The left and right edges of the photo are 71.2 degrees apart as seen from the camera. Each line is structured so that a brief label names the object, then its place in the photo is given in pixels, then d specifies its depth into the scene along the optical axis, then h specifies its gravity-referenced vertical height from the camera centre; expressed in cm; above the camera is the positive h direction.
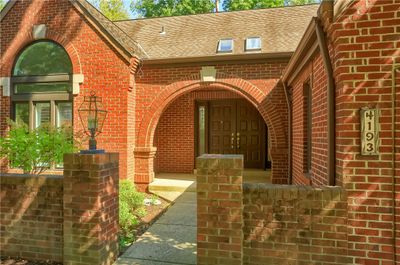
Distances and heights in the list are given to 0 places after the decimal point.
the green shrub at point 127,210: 502 -161
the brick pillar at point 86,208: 358 -96
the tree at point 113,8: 2163 +989
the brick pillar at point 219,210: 329 -91
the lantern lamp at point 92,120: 384 +27
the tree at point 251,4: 1908 +902
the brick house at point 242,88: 308 +103
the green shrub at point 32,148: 621 -33
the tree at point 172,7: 1975 +943
